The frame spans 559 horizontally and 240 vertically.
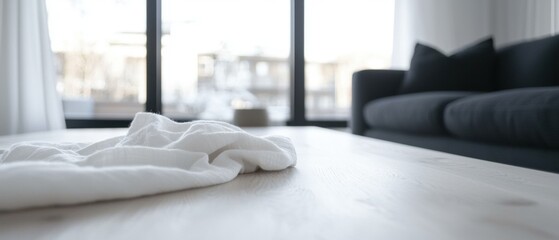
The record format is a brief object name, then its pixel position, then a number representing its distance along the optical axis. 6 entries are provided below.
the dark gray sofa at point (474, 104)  1.17
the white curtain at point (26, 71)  2.42
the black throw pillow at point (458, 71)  2.19
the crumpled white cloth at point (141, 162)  0.36
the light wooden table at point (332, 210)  0.30
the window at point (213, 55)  3.02
